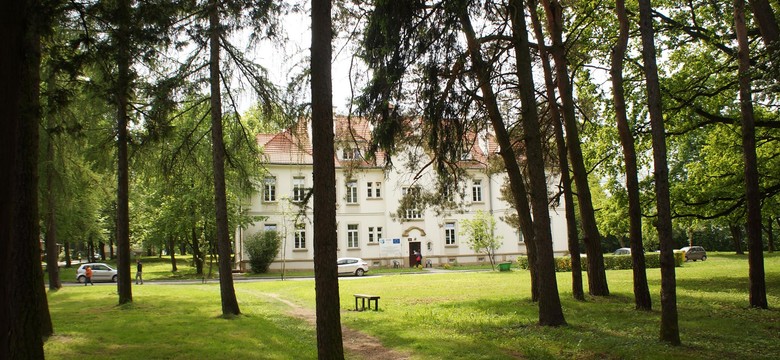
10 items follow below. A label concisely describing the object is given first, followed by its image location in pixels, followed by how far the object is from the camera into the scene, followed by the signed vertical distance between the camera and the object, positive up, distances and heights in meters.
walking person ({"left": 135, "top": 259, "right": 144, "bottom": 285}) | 32.78 -2.03
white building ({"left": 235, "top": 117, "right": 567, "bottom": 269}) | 41.44 -0.04
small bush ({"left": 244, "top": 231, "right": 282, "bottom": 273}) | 39.59 -1.31
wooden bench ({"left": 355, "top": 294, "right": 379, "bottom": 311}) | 16.62 -2.12
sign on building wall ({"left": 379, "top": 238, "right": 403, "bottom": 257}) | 43.19 -1.75
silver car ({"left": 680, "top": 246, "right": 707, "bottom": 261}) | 45.44 -3.26
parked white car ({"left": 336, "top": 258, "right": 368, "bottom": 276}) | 37.47 -2.62
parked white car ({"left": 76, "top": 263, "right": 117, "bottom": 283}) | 35.47 -2.25
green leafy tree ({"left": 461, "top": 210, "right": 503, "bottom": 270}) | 38.69 -0.72
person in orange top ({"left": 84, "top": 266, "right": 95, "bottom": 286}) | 32.78 -2.11
